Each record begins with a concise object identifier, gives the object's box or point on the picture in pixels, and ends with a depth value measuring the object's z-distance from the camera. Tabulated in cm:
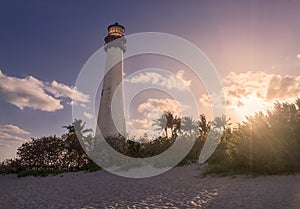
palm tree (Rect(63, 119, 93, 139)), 2695
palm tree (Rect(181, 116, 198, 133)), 4374
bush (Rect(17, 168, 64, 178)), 1693
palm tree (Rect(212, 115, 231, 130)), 4159
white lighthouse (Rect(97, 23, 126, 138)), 2505
